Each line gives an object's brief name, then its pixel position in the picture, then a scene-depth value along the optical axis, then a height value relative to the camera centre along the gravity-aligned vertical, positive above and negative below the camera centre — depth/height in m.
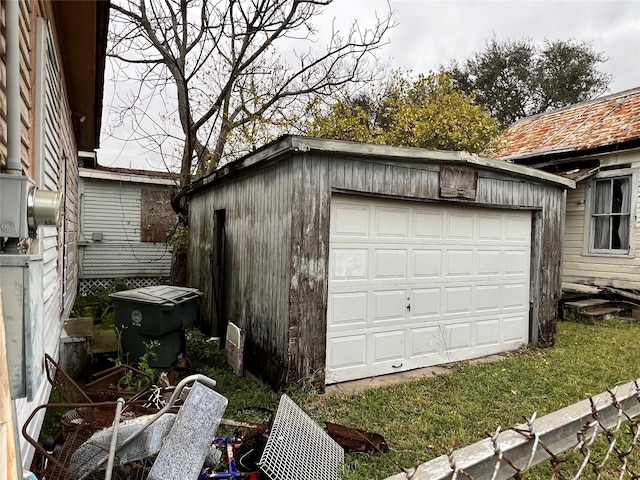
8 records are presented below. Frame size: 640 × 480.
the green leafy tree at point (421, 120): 12.10 +3.18
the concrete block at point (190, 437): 2.03 -1.01
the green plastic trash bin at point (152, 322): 5.43 -1.23
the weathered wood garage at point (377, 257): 4.90 -0.36
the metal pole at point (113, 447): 1.96 -1.03
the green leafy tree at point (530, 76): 21.08 +7.81
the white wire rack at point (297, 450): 2.61 -1.45
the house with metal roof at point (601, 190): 9.36 +1.01
